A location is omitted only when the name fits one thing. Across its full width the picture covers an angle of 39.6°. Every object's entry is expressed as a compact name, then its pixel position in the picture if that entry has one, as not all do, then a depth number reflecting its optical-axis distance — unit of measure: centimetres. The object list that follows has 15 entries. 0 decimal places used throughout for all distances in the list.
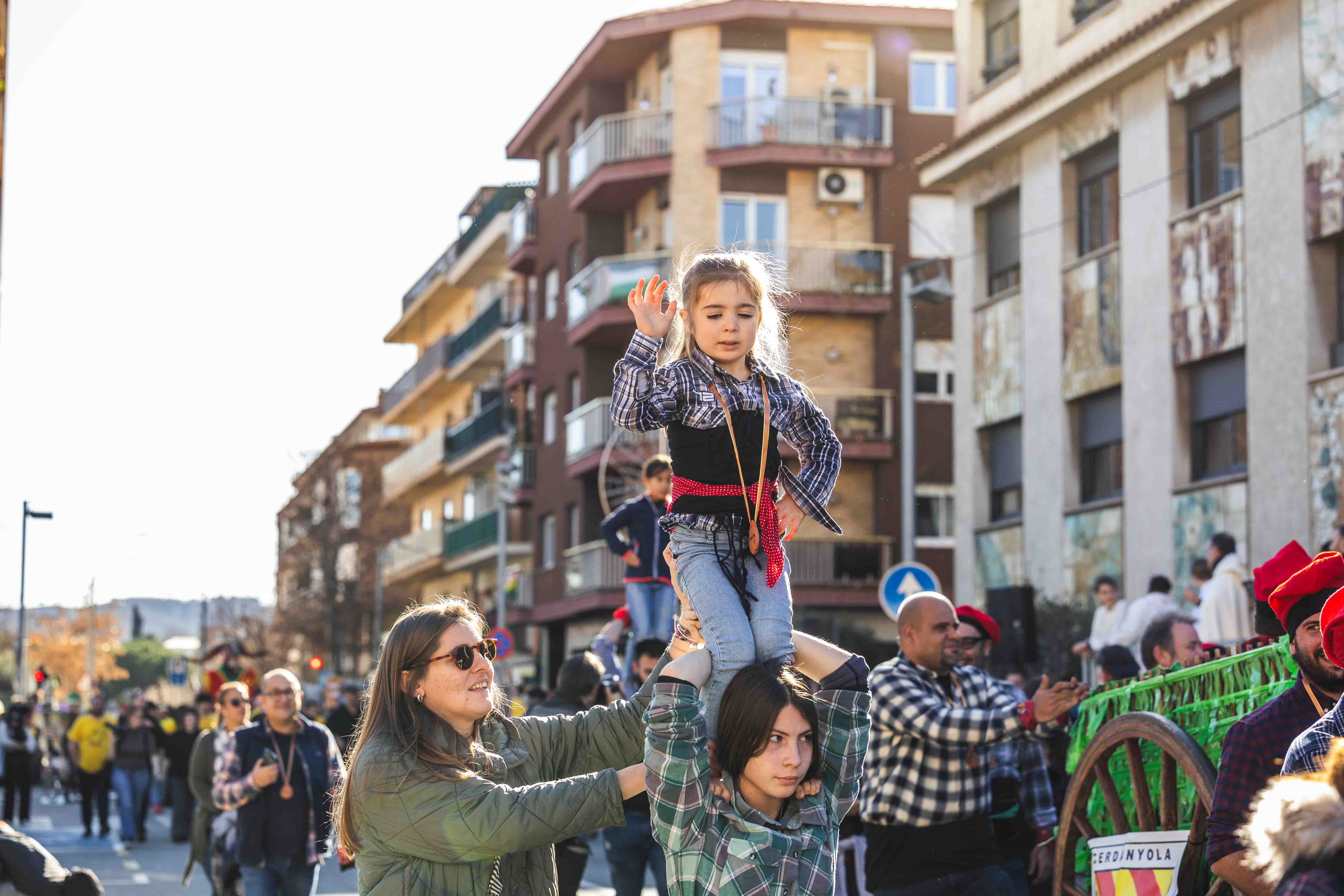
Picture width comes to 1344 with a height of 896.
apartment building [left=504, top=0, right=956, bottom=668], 4044
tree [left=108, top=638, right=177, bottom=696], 14450
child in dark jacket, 1170
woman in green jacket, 496
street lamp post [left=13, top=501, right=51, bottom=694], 4638
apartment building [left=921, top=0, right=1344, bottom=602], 2045
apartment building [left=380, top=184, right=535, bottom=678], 5484
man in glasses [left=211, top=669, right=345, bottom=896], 1041
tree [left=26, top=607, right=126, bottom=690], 11375
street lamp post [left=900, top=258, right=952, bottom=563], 2561
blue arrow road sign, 2033
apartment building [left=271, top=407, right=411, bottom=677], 6556
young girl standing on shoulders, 535
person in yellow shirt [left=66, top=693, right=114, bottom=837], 2670
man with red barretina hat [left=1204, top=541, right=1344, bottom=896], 536
